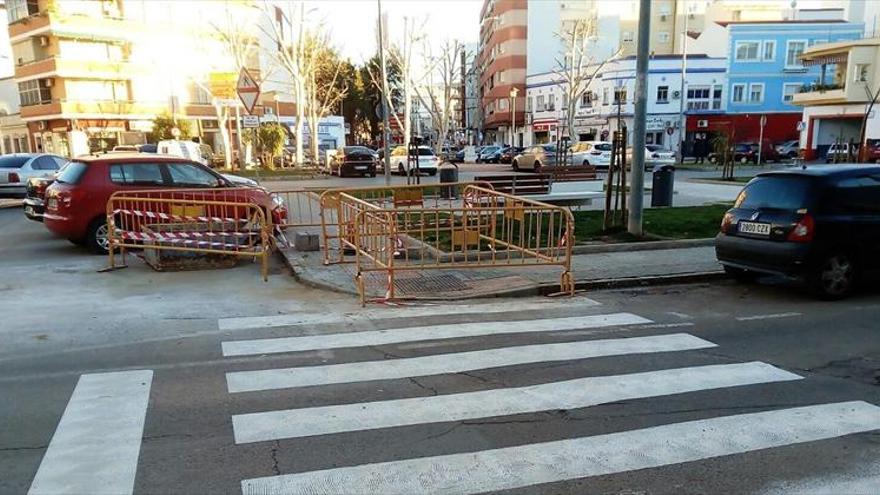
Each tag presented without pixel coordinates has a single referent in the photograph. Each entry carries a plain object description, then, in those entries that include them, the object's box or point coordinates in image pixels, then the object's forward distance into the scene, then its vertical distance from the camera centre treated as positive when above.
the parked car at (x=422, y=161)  37.32 -1.60
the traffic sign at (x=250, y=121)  16.19 +0.41
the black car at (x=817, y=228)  7.95 -1.29
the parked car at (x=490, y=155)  54.32 -1.90
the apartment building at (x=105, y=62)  48.94 +6.29
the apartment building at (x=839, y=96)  43.72 +2.26
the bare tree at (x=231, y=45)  39.08 +5.95
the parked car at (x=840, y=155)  28.01 -1.35
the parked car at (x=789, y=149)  49.97 -1.63
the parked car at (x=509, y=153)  51.75 -1.70
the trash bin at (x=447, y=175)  20.00 -1.32
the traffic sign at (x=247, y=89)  14.94 +1.13
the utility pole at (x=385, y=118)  25.55 +0.75
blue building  56.56 +5.06
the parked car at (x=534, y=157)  35.16 -1.43
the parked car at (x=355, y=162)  35.44 -1.54
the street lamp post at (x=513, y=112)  64.12 +2.17
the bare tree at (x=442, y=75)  37.88 +4.22
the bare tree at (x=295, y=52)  39.97 +5.40
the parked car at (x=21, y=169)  21.12 -0.98
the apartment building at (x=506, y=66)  72.75 +7.92
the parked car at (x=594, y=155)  37.38 -1.40
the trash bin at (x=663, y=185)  17.88 -1.56
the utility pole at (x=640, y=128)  11.68 +0.05
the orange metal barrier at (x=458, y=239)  8.34 -1.71
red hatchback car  11.09 -0.87
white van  31.91 -0.55
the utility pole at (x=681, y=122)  44.03 +0.58
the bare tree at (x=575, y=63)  50.72 +6.53
